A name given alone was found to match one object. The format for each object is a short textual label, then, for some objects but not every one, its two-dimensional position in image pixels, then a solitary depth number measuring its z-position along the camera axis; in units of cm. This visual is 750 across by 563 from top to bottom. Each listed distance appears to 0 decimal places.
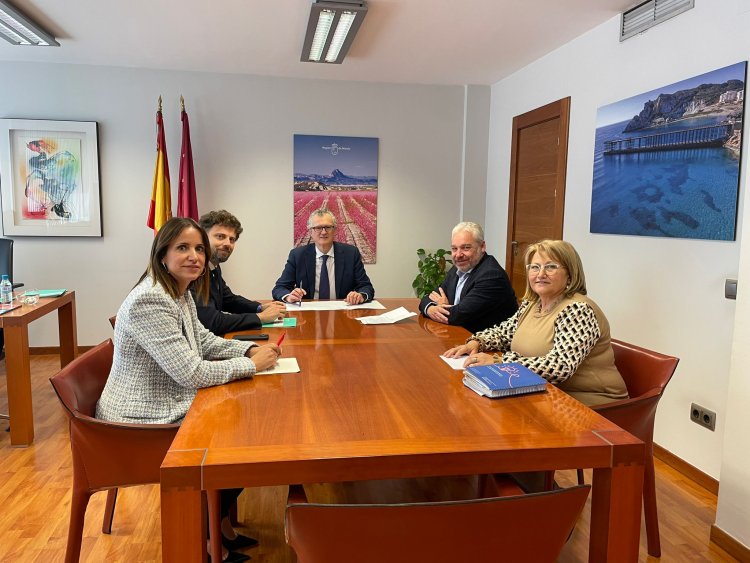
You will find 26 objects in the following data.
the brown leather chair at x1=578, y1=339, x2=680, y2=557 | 185
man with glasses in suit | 377
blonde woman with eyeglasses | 193
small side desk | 313
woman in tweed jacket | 171
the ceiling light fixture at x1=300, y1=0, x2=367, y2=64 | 324
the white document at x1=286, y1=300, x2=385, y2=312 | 311
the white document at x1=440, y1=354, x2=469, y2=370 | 195
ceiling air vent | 293
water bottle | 348
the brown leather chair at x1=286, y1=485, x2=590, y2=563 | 88
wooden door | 409
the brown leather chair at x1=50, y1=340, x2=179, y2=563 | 167
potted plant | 530
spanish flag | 481
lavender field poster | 524
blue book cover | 161
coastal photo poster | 262
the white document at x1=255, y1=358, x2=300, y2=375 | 185
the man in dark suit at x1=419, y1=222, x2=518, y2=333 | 281
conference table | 118
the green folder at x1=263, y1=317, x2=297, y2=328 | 264
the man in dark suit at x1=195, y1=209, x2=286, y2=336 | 253
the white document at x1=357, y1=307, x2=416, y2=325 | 274
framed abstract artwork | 480
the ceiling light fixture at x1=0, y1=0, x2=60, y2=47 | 341
